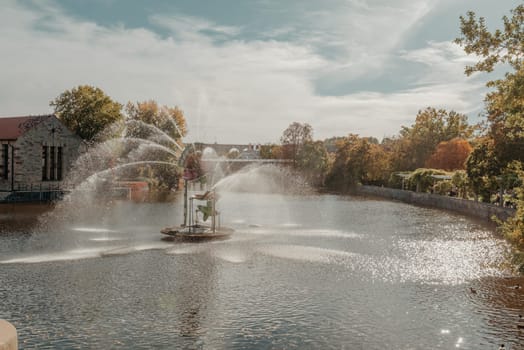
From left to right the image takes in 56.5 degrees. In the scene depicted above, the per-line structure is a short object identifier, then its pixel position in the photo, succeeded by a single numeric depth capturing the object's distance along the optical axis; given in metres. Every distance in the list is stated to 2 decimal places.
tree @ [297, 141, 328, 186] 129.38
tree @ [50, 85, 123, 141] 78.00
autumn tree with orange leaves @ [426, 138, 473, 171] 90.06
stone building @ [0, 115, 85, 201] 61.94
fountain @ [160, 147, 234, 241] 30.44
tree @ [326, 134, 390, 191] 102.62
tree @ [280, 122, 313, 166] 139.38
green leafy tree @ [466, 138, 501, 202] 51.31
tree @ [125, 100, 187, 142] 91.12
